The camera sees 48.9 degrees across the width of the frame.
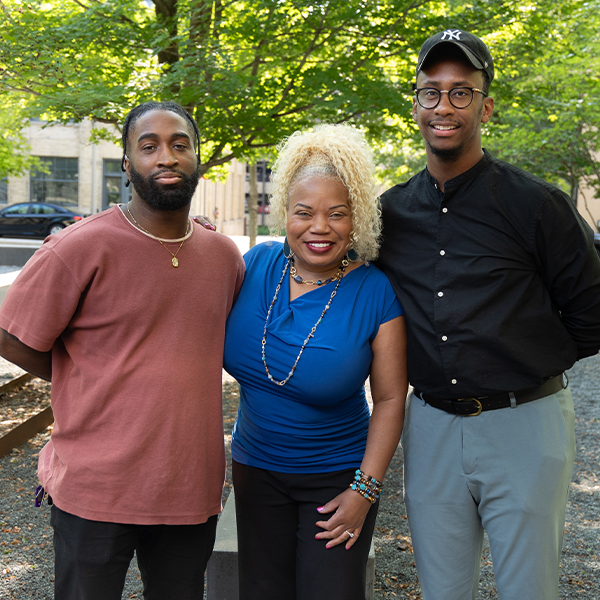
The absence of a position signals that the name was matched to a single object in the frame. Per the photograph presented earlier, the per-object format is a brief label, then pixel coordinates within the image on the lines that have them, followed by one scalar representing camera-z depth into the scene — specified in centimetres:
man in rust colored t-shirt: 225
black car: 2719
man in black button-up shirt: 245
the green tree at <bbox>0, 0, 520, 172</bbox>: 661
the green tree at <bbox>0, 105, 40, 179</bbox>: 966
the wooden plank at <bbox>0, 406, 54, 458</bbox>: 603
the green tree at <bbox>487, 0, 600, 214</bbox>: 802
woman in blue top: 244
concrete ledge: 344
